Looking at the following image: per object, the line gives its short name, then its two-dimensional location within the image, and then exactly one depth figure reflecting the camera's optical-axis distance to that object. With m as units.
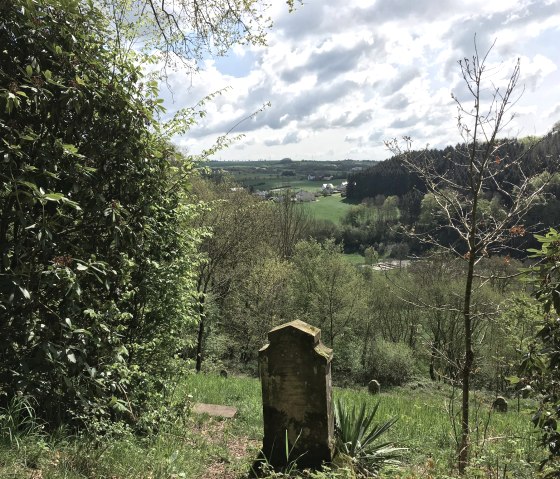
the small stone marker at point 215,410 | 8.34
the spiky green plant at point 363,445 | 5.38
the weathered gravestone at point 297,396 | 5.39
